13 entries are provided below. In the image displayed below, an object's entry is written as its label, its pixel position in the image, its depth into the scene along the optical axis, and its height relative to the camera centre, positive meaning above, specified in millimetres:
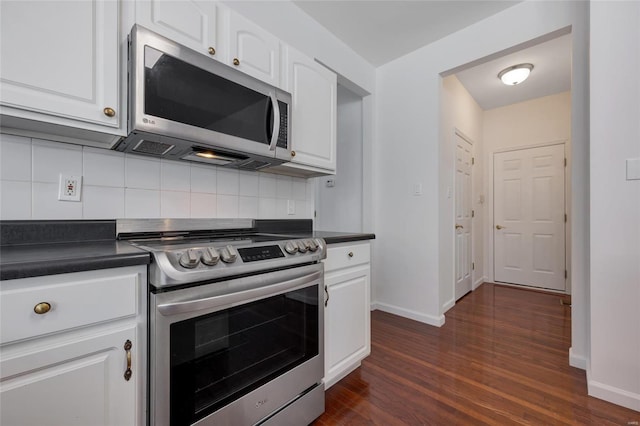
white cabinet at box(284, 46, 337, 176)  1749 +659
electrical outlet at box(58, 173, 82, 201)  1211 +115
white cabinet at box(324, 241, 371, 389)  1558 -561
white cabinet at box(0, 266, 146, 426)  706 -373
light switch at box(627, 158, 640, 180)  1474 +235
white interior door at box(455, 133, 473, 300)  3383 -34
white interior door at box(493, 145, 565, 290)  3754 -53
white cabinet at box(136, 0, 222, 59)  1178 +856
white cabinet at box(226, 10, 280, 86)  1445 +892
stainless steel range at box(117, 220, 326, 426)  900 -440
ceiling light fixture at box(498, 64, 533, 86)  2957 +1488
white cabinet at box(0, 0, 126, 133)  900 +526
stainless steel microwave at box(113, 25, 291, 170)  1102 +476
